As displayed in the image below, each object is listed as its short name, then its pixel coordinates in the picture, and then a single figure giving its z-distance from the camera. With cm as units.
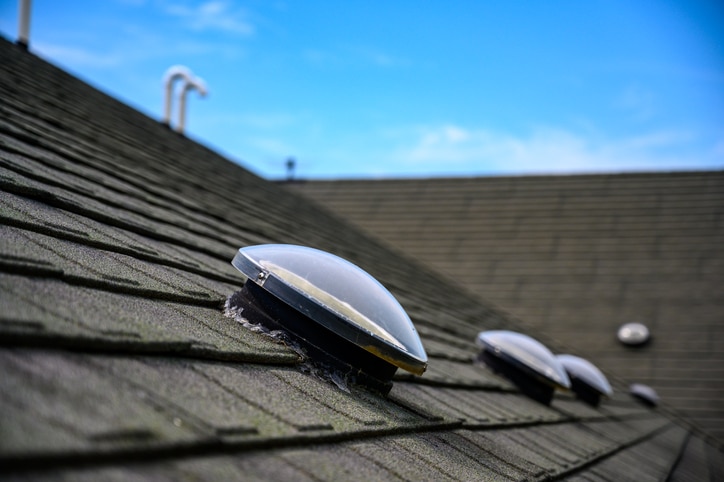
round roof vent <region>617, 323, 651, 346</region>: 1102
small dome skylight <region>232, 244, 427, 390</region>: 203
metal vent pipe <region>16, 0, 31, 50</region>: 592
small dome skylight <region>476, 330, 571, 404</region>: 425
